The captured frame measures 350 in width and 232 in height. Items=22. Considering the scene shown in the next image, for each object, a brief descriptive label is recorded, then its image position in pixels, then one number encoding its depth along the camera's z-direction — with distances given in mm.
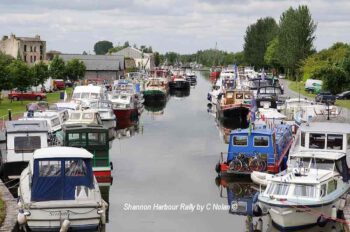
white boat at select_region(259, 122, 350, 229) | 23953
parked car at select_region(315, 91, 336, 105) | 60806
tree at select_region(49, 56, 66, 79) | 96525
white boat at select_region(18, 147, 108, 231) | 22688
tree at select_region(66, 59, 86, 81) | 100188
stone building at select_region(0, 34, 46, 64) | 141250
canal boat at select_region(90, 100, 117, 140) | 52244
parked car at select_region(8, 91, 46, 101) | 69250
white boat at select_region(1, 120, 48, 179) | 31297
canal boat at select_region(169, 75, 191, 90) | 111819
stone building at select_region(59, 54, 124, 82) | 121375
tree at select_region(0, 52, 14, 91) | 59844
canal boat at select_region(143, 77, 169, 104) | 85062
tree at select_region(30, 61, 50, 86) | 73400
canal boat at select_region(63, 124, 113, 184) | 31891
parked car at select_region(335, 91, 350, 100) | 69250
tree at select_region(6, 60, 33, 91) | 65119
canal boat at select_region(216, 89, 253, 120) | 62656
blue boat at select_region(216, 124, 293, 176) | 33312
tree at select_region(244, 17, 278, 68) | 150125
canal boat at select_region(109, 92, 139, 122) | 60844
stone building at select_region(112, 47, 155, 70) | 176875
